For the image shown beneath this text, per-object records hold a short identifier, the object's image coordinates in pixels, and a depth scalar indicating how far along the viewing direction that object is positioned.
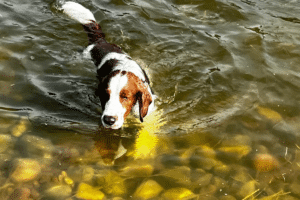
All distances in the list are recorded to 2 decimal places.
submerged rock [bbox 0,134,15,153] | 6.86
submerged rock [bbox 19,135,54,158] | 6.89
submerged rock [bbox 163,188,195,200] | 6.33
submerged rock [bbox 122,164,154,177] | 6.74
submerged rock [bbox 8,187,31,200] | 5.96
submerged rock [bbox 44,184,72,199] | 6.12
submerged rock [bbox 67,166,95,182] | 6.49
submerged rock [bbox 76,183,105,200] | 6.18
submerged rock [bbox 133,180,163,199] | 6.32
